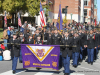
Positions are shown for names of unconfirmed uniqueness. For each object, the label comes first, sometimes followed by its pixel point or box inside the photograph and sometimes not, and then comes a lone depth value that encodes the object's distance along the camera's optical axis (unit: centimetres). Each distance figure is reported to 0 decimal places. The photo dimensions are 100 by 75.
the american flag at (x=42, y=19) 1405
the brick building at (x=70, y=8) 6330
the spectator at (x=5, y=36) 1878
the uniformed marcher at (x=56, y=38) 1275
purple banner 1070
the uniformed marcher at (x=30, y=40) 1246
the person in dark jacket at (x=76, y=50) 1314
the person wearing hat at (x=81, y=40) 1524
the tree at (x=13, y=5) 3263
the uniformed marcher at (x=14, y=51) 1076
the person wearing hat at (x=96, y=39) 1523
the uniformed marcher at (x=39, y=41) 1194
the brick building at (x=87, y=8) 8400
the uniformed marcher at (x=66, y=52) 1041
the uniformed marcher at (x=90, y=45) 1426
